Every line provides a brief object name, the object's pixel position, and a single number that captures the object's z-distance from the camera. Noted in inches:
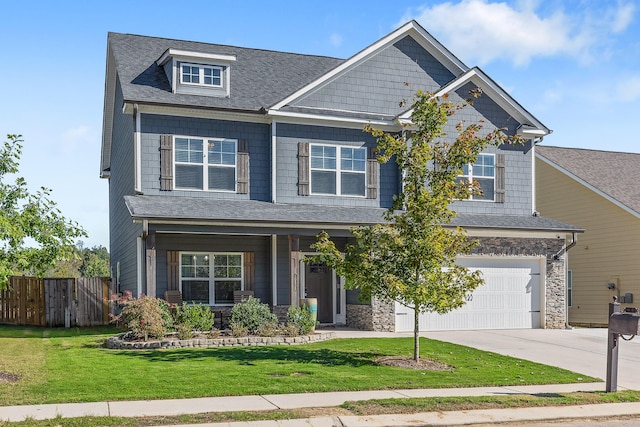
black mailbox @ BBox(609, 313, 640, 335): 435.8
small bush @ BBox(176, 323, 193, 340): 642.8
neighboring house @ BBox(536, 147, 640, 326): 1008.2
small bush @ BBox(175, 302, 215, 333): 676.1
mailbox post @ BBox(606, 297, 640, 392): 441.4
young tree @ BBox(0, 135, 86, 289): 467.5
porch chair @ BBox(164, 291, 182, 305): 761.0
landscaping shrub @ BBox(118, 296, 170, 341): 631.8
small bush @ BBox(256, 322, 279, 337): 669.3
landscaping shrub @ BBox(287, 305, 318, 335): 698.2
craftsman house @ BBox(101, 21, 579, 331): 775.7
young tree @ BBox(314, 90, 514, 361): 526.6
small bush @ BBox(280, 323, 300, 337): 680.4
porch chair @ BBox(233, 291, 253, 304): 796.0
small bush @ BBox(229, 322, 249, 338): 666.8
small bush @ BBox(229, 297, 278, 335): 693.6
